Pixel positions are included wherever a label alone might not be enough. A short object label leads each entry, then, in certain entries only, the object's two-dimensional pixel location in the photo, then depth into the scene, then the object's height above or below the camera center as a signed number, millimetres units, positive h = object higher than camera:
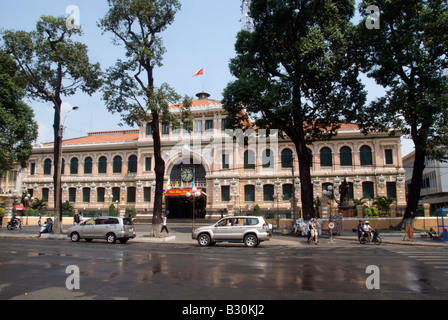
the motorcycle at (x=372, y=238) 20750 -2762
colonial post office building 45625 +3724
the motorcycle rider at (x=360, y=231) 21212 -2329
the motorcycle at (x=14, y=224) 32875 -2333
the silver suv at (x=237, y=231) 18938 -1982
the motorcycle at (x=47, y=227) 26391 -2162
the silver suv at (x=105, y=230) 21031 -1969
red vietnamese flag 43594 +16012
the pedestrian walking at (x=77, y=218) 32219 -1813
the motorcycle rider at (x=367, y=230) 21000 -2287
